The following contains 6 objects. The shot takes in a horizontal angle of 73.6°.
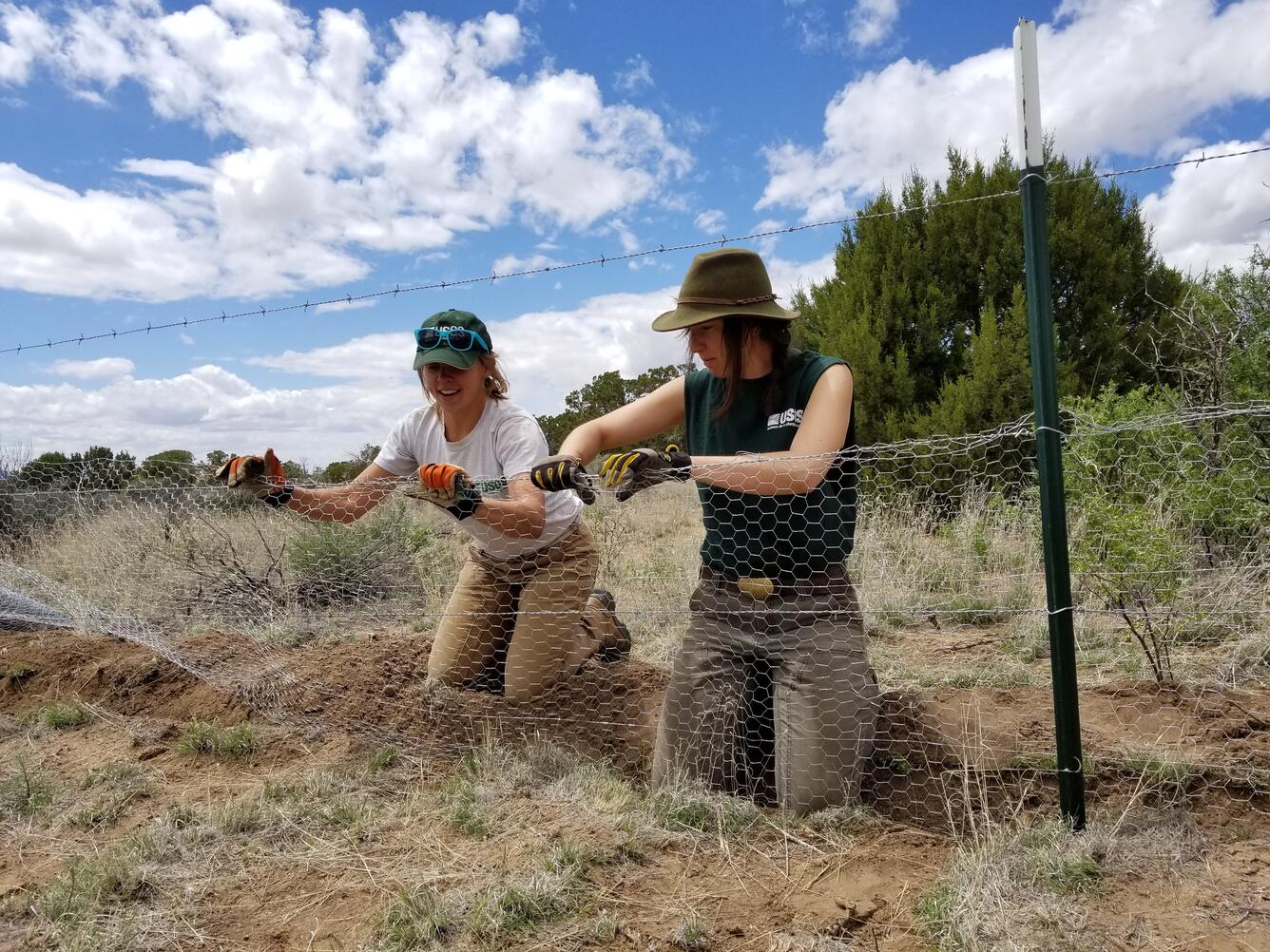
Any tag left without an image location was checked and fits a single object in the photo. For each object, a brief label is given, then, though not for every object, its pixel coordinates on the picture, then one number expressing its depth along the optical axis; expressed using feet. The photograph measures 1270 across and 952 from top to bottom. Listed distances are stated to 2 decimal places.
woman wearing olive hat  7.70
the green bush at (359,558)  15.21
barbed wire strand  7.59
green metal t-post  6.73
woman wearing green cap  9.49
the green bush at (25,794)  8.20
